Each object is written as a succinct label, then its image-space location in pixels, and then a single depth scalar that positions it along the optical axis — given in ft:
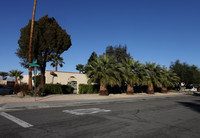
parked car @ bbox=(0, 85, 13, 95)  72.28
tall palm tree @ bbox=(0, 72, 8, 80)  220.45
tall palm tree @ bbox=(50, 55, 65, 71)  106.59
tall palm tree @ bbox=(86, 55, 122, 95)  68.64
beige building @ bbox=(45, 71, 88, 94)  97.81
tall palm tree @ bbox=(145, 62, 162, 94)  91.82
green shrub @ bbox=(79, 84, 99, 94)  87.35
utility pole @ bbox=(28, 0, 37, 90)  63.71
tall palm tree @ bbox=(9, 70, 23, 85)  174.51
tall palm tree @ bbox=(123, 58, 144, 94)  80.33
